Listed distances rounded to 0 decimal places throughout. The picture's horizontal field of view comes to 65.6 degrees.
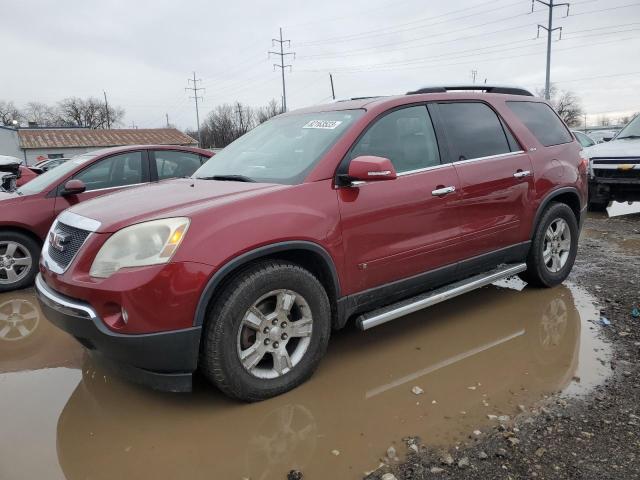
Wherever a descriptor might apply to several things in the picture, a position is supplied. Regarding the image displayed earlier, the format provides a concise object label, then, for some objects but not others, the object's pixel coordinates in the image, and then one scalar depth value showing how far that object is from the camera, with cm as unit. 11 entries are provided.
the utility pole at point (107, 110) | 8081
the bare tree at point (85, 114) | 8038
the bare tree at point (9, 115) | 7900
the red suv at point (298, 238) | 261
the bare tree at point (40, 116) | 8375
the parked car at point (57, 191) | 544
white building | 4503
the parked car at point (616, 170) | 833
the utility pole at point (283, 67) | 4648
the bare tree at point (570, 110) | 8188
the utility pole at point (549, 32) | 3120
